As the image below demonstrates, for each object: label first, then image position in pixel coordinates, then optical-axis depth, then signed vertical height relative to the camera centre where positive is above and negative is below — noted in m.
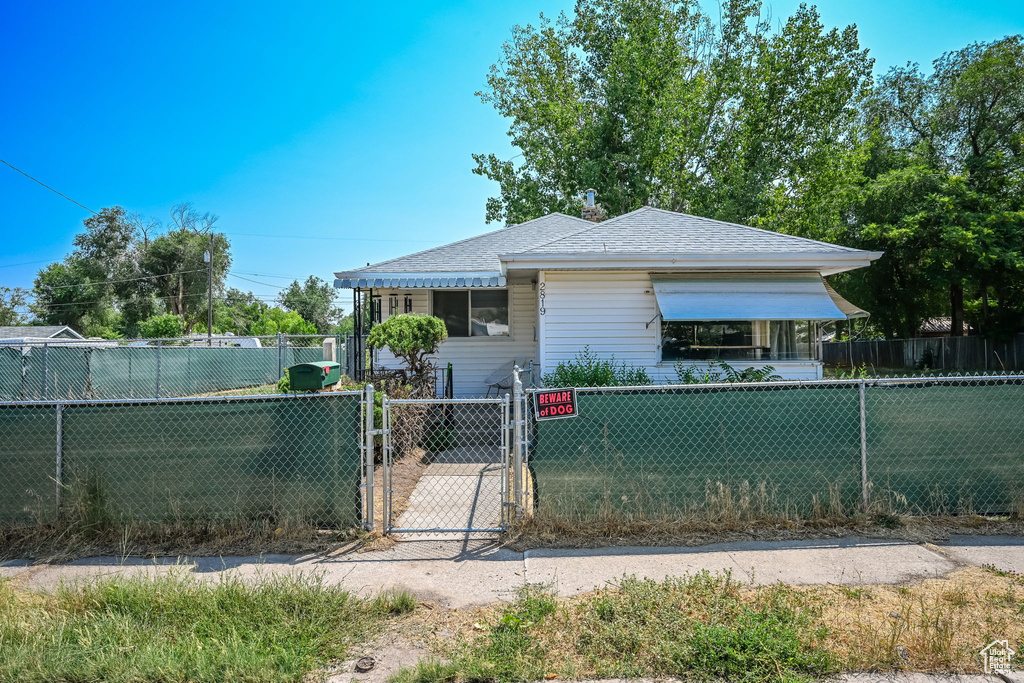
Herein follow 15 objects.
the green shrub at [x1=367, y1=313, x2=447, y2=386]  8.05 +0.25
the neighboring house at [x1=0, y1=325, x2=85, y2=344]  27.59 +1.47
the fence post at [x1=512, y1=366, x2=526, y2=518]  4.77 -0.88
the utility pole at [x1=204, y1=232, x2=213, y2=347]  28.41 +3.21
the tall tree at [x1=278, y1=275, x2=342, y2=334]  80.38 +8.19
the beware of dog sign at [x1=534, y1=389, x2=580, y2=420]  4.79 -0.50
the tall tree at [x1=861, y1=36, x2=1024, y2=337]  19.31 +6.83
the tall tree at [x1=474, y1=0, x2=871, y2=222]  21.05 +10.16
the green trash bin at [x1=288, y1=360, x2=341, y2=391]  5.64 -0.25
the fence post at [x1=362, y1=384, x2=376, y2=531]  4.68 -1.00
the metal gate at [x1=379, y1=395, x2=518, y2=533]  4.91 -1.60
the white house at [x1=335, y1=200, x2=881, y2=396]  8.48 +0.93
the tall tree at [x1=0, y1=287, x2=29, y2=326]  47.72 +4.95
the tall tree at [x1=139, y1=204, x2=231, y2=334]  43.62 +7.51
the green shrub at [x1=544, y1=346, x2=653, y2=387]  8.37 -0.40
